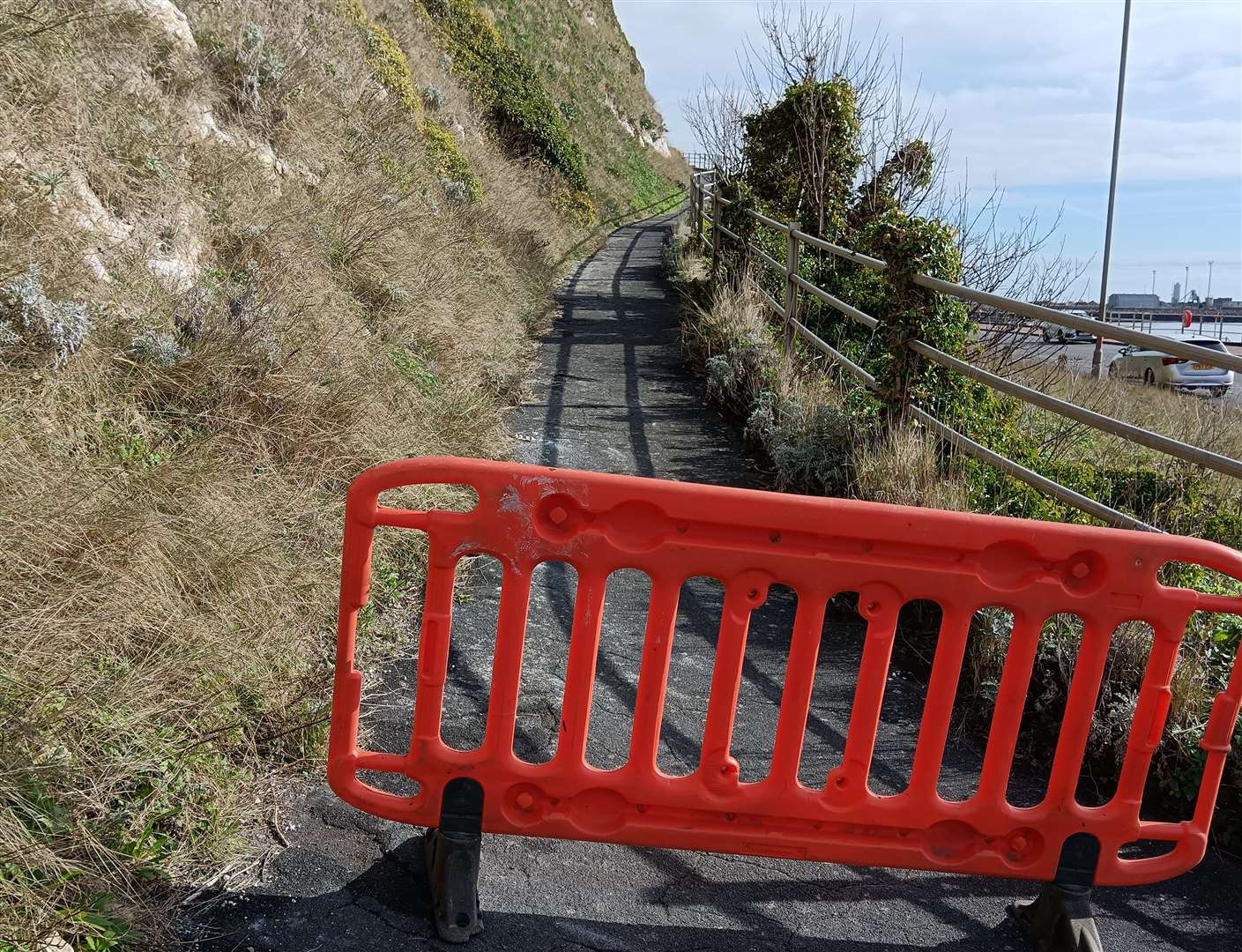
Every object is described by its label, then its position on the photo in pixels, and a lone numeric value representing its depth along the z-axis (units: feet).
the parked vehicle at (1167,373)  67.92
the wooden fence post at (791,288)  31.40
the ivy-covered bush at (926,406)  13.26
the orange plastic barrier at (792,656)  9.61
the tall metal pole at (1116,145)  93.09
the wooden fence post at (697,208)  59.52
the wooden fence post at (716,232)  47.06
